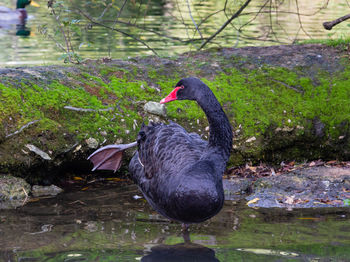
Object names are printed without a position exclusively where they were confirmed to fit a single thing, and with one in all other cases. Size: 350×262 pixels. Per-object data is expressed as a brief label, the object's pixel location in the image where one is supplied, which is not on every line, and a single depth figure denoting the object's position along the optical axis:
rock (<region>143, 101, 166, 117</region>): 12.97
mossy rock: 11.76
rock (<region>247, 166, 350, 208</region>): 11.07
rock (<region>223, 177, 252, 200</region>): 11.92
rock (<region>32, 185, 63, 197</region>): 11.59
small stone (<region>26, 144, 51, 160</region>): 11.37
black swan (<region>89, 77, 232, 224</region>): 8.27
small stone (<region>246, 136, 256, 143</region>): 13.02
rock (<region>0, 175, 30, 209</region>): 10.97
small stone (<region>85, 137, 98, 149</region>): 12.17
